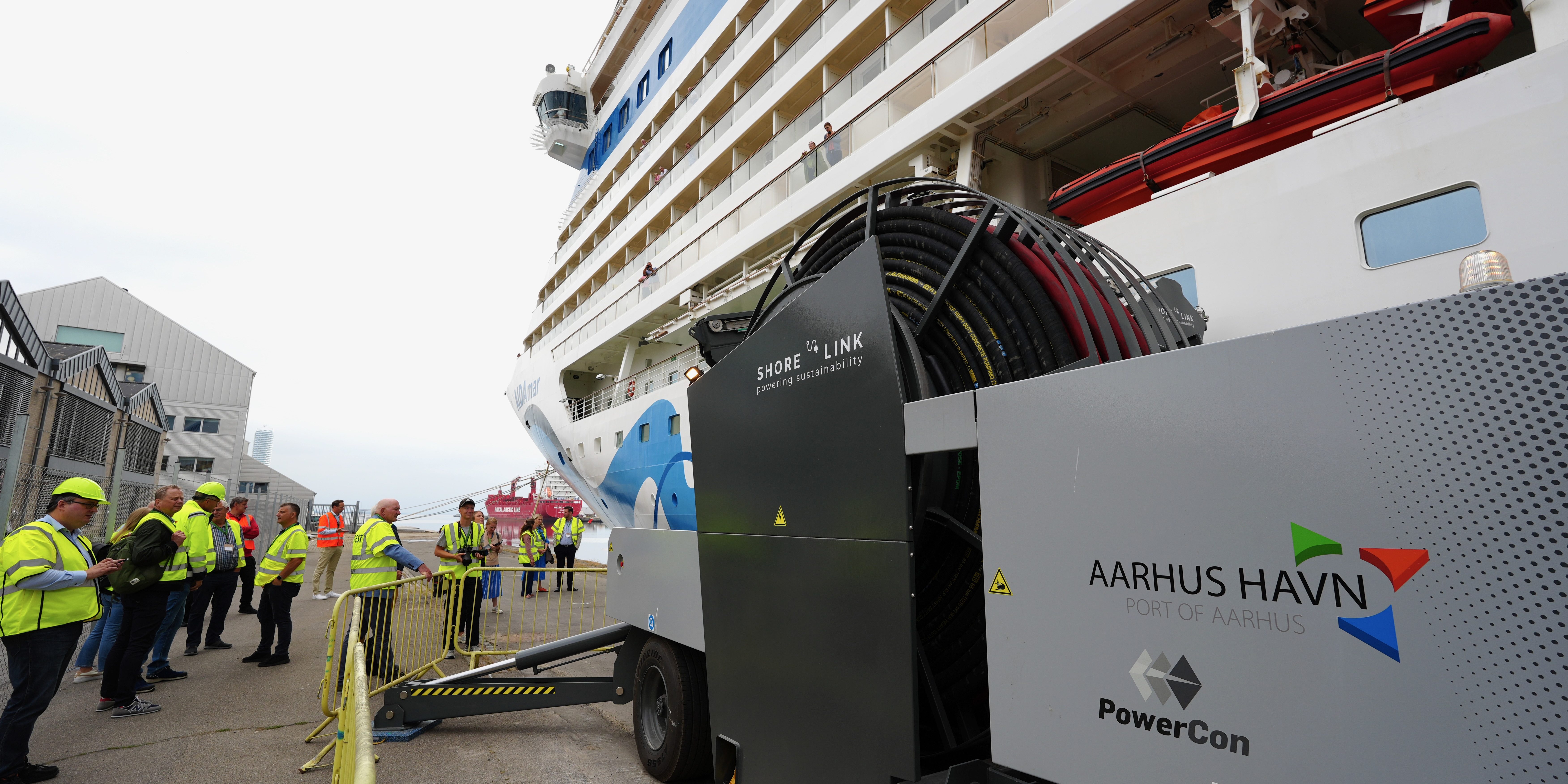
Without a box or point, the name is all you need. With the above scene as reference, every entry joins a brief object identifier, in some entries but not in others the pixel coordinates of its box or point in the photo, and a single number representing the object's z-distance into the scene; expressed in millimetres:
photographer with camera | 6633
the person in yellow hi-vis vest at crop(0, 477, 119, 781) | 3682
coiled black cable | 2414
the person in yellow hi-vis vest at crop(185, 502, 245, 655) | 6922
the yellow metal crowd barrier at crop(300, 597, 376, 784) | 1666
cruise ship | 4113
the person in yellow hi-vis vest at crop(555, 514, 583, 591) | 12453
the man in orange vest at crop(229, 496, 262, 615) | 9250
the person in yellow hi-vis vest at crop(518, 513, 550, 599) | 11055
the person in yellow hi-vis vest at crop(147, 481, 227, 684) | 5930
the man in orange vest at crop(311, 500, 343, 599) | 9875
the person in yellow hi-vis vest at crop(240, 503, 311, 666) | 6344
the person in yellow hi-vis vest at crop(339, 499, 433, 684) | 6168
